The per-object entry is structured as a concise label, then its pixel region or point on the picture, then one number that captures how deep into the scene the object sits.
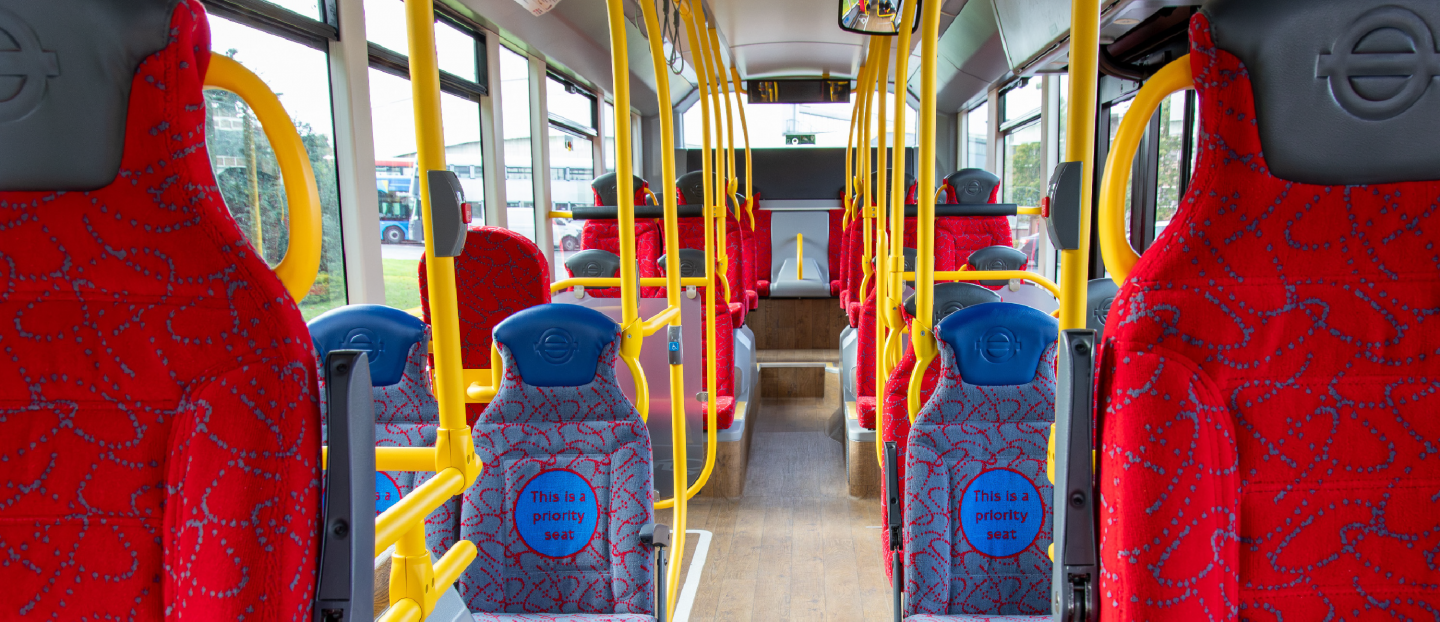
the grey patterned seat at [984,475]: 1.73
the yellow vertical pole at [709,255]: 2.79
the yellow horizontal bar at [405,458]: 1.02
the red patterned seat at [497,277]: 2.52
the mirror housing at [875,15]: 2.28
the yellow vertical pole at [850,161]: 4.16
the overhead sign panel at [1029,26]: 3.31
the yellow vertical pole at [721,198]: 3.52
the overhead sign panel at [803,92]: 7.57
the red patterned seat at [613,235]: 4.56
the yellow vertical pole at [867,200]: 3.22
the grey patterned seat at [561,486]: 1.75
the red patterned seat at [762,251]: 6.93
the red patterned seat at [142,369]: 0.65
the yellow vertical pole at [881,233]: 2.48
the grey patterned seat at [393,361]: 1.91
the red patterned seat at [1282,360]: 0.71
